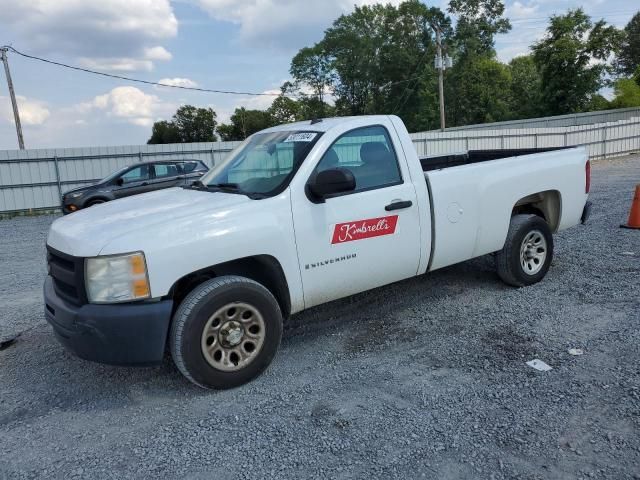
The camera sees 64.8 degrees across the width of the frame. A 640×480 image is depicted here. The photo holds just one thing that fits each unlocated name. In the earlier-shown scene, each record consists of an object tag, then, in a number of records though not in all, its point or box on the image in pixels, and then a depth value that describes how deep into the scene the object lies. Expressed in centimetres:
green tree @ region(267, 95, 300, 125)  7156
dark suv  1312
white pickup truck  325
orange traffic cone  787
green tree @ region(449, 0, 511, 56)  6016
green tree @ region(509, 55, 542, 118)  5139
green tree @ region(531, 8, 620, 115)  4219
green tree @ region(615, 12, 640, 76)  5694
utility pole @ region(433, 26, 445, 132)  3142
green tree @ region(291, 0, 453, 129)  6306
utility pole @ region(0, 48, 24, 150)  2362
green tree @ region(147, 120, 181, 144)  7431
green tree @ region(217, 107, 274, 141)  7106
